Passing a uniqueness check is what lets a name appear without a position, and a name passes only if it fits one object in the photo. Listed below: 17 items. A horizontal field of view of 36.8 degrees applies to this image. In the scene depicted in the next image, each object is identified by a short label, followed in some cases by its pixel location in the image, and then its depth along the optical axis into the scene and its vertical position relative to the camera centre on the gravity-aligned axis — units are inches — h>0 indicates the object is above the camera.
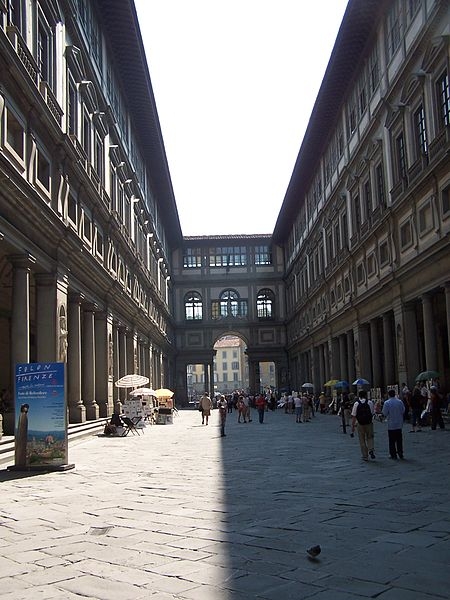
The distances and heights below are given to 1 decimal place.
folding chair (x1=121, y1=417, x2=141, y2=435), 977.7 -55.5
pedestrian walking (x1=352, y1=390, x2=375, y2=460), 555.5 -41.0
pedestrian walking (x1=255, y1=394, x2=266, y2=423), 1243.2 -46.9
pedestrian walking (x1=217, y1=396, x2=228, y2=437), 915.4 -43.2
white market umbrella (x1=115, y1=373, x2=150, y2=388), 1146.7 +6.8
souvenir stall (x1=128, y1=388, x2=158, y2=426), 1120.8 -39.1
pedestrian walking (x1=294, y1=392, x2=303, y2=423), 1214.9 -50.5
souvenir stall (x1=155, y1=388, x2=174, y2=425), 1370.6 -59.5
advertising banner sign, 515.2 -18.6
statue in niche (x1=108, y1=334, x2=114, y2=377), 1154.3 +53.1
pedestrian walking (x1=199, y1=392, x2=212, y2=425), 1239.3 -41.5
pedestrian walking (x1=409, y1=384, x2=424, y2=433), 852.2 -42.5
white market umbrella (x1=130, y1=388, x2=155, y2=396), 1233.1 -13.5
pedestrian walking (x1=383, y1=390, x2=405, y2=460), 546.0 -38.2
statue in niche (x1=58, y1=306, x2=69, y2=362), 798.5 +62.8
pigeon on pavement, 236.7 -60.1
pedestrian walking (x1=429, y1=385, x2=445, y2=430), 818.8 -41.9
